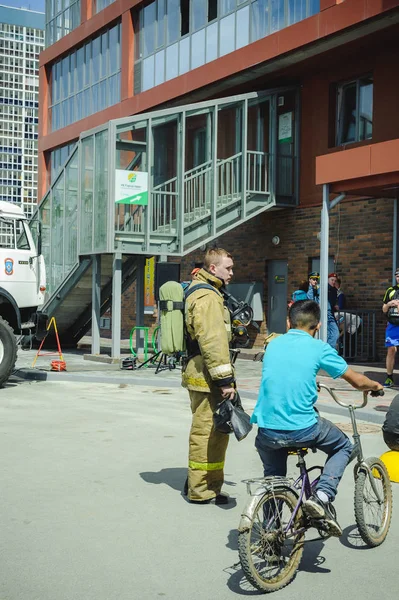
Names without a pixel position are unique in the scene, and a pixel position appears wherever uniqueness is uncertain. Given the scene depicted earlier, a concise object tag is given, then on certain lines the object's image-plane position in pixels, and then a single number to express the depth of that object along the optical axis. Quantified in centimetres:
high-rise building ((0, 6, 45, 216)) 16988
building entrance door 2028
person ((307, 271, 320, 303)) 1591
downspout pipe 1395
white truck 1313
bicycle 409
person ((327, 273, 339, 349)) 1566
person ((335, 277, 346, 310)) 1761
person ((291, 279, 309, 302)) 1580
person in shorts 1248
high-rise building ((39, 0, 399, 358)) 1706
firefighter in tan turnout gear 566
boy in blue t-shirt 445
